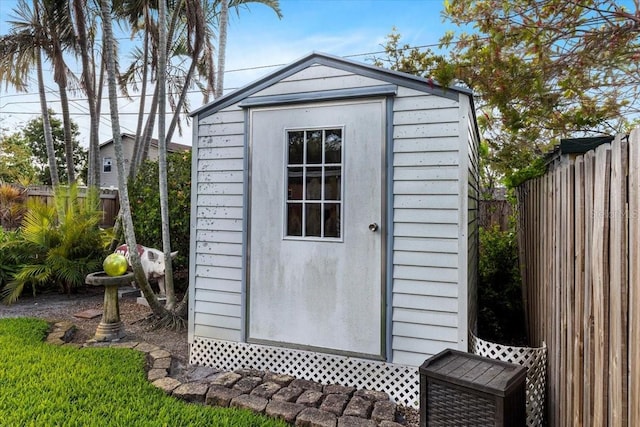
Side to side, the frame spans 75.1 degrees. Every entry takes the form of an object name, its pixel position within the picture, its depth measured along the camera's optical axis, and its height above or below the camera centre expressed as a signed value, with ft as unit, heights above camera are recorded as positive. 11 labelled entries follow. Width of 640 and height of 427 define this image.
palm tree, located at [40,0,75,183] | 21.20 +9.62
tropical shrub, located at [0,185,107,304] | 20.44 -1.74
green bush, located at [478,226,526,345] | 14.42 -2.83
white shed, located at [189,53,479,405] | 10.08 -0.30
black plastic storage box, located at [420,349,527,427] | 7.25 -3.22
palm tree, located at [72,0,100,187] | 17.90 +6.81
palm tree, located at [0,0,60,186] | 21.68 +8.77
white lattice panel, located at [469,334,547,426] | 8.89 -3.34
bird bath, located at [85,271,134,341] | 13.93 -3.29
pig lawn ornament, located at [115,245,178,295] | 18.86 -2.21
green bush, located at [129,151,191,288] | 20.74 +0.18
